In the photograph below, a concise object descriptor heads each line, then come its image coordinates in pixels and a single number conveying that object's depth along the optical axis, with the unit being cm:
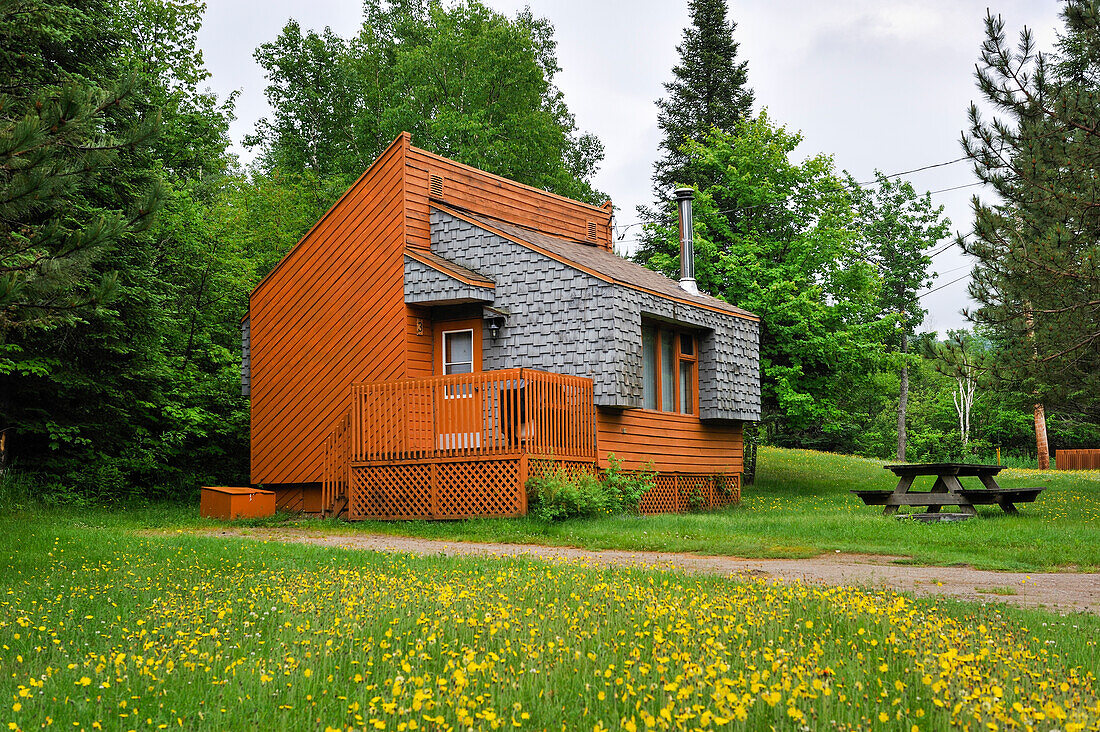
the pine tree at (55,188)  730
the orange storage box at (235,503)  1747
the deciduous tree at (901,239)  4606
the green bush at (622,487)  1625
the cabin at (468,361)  1584
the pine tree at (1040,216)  1470
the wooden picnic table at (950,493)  1455
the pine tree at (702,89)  3520
